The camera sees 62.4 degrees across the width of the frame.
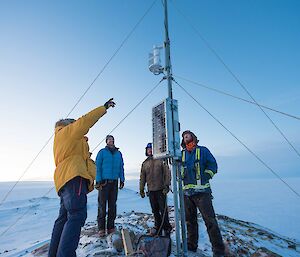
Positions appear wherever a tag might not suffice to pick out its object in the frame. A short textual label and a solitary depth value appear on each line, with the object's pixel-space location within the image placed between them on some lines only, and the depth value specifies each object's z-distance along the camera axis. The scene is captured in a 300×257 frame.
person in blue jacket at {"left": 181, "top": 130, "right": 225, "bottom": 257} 4.24
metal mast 3.88
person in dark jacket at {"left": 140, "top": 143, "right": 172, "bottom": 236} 5.29
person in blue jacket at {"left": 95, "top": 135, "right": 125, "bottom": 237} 5.10
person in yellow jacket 2.94
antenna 4.68
